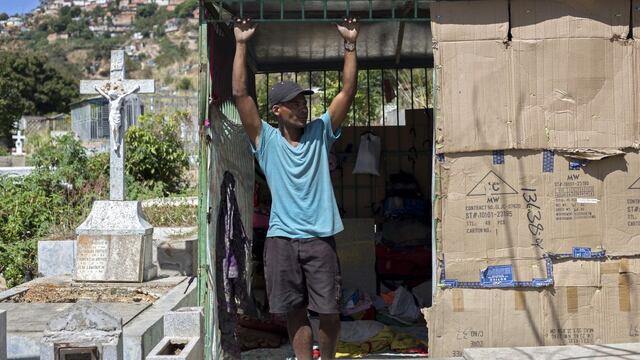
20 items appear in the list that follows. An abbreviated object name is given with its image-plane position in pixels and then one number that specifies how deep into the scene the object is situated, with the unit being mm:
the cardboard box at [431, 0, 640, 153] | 4785
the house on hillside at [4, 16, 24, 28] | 154362
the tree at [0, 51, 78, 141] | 53688
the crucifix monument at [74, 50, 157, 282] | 8312
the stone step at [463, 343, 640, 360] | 4488
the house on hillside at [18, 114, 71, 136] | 36406
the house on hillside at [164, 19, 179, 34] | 133650
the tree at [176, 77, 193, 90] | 66512
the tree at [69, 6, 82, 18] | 160350
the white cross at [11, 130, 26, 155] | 31914
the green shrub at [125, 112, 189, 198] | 15070
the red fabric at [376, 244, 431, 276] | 7512
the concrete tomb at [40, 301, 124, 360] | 4277
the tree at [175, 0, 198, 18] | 125988
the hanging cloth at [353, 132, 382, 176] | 8141
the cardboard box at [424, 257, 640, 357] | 4762
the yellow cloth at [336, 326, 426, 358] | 5801
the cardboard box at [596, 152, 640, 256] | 4801
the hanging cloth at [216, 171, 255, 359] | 5227
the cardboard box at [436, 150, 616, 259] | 4785
